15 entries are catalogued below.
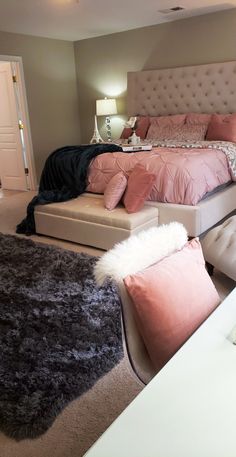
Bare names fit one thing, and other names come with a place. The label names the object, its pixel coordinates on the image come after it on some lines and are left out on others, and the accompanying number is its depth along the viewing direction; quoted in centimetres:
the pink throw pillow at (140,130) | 546
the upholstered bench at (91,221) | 320
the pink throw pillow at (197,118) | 501
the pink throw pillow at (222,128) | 457
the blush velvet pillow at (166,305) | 108
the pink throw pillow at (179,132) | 484
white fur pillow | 108
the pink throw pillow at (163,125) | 516
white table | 66
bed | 337
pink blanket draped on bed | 335
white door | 566
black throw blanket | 384
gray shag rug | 166
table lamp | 592
